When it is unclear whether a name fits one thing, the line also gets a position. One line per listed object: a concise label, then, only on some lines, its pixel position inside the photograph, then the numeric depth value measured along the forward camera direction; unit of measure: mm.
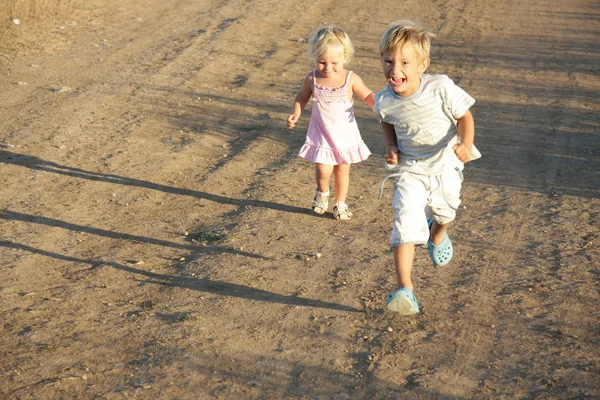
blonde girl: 12008
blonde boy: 8898
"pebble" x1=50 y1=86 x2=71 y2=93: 18866
